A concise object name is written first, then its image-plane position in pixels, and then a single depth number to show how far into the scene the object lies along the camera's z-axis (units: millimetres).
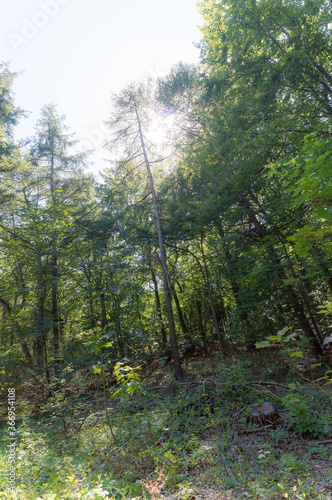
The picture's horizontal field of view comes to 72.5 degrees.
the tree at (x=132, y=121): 10742
